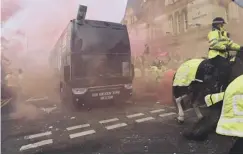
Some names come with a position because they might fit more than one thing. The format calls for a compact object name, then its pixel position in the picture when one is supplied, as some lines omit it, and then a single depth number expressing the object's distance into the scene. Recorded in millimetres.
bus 6754
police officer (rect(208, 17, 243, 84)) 3832
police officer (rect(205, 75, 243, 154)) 1752
